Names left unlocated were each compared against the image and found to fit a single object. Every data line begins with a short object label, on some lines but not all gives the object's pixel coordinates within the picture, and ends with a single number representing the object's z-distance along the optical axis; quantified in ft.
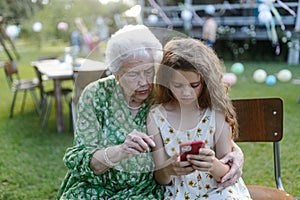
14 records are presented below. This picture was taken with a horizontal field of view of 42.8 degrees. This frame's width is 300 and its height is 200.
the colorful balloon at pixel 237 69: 25.21
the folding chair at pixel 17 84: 16.67
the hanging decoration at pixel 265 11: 21.09
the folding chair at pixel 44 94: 15.52
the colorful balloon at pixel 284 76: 22.02
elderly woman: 4.01
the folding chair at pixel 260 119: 5.54
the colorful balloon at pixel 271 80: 21.86
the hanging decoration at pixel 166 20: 35.08
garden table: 13.87
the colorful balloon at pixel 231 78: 21.24
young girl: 3.93
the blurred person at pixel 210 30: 29.07
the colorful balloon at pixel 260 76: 22.67
